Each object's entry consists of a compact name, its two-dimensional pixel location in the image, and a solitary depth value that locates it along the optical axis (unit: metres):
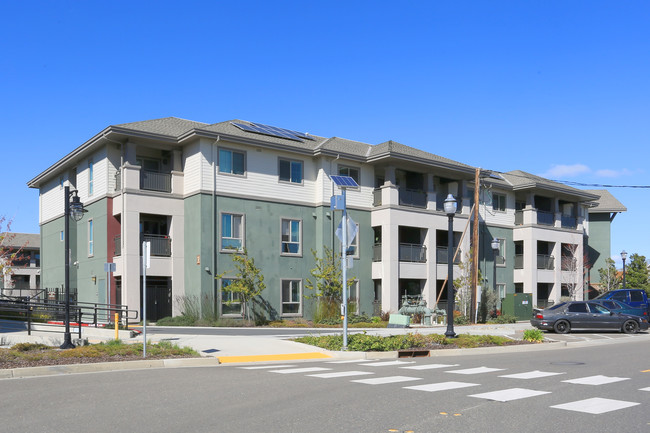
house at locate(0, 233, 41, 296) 62.51
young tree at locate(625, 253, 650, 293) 53.78
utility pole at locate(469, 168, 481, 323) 33.31
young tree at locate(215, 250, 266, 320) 30.44
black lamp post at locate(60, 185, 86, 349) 17.83
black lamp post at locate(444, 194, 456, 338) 20.11
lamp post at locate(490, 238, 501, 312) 37.94
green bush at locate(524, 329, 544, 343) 20.78
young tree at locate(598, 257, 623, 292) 49.53
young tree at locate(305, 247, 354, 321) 33.19
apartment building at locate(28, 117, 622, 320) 31.28
